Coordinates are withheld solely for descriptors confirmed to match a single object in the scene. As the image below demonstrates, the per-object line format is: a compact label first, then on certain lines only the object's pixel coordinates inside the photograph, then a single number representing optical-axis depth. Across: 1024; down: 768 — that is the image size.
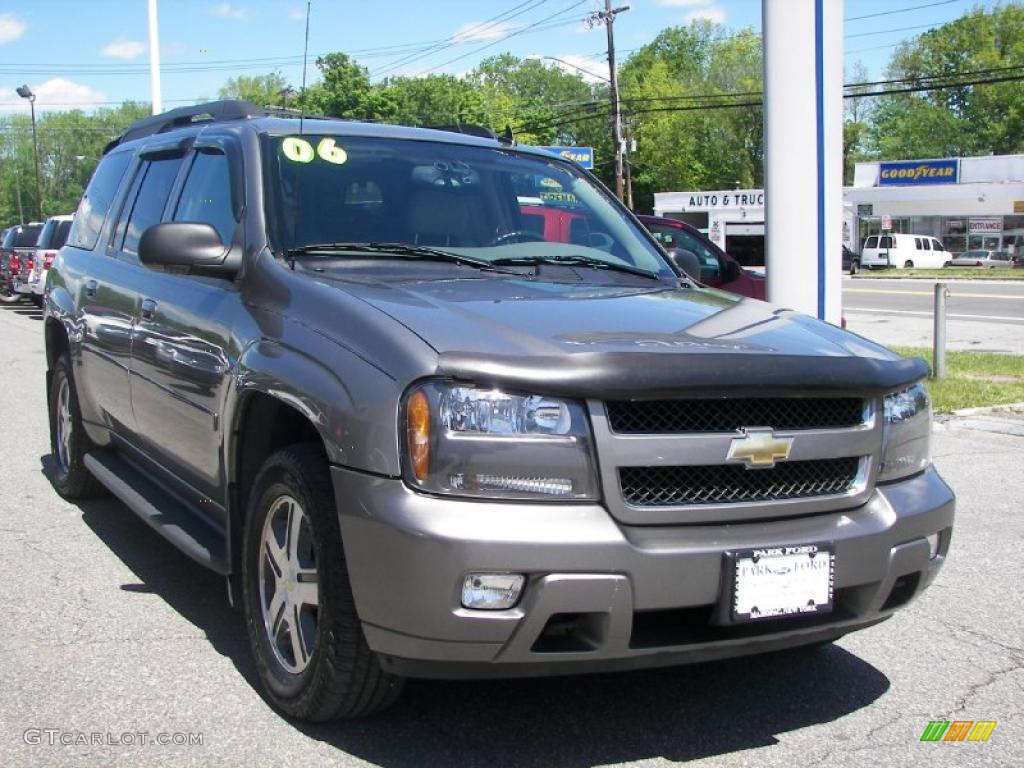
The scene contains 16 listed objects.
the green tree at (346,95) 34.59
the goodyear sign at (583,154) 39.26
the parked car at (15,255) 25.11
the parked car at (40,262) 19.79
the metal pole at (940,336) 11.83
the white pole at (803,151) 8.69
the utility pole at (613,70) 46.53
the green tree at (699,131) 85.75
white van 55.81
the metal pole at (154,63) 21.92
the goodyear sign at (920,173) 61.59
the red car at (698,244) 11.85
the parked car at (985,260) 55.84
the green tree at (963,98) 87.81
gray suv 2.88
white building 58.12
